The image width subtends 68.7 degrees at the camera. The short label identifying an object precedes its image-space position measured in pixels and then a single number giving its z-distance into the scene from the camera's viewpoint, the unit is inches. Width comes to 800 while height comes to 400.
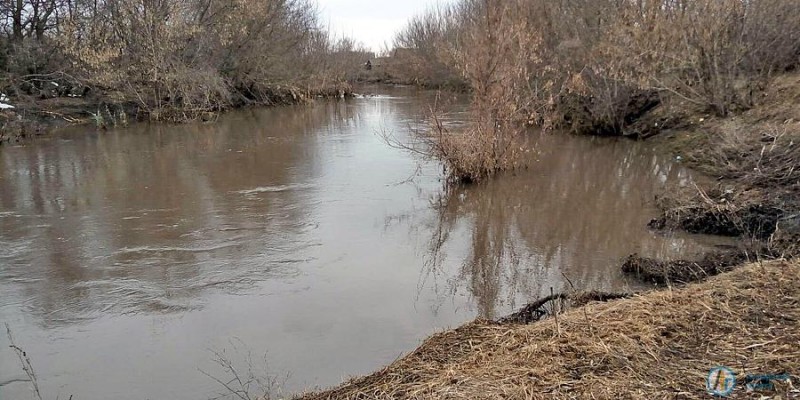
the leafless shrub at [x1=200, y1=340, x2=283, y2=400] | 177.3
